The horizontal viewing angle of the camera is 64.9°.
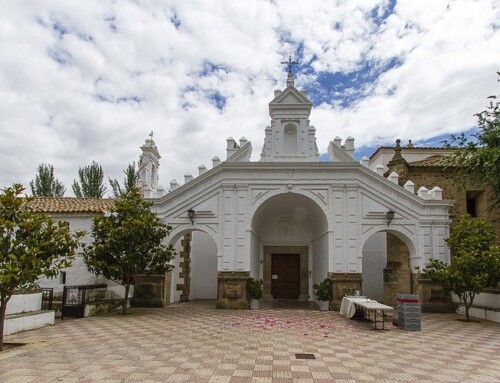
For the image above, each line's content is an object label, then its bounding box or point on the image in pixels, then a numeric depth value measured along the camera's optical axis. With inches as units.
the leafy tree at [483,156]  527.8
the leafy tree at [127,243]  533.3
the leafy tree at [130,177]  1385.3
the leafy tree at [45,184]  1416.1
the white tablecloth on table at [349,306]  503.8
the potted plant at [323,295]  599.9
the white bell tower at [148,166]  743.2
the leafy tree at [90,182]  1396.4
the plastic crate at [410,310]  445.1
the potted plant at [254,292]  608.1
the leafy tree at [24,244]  322.0
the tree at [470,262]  495.2
